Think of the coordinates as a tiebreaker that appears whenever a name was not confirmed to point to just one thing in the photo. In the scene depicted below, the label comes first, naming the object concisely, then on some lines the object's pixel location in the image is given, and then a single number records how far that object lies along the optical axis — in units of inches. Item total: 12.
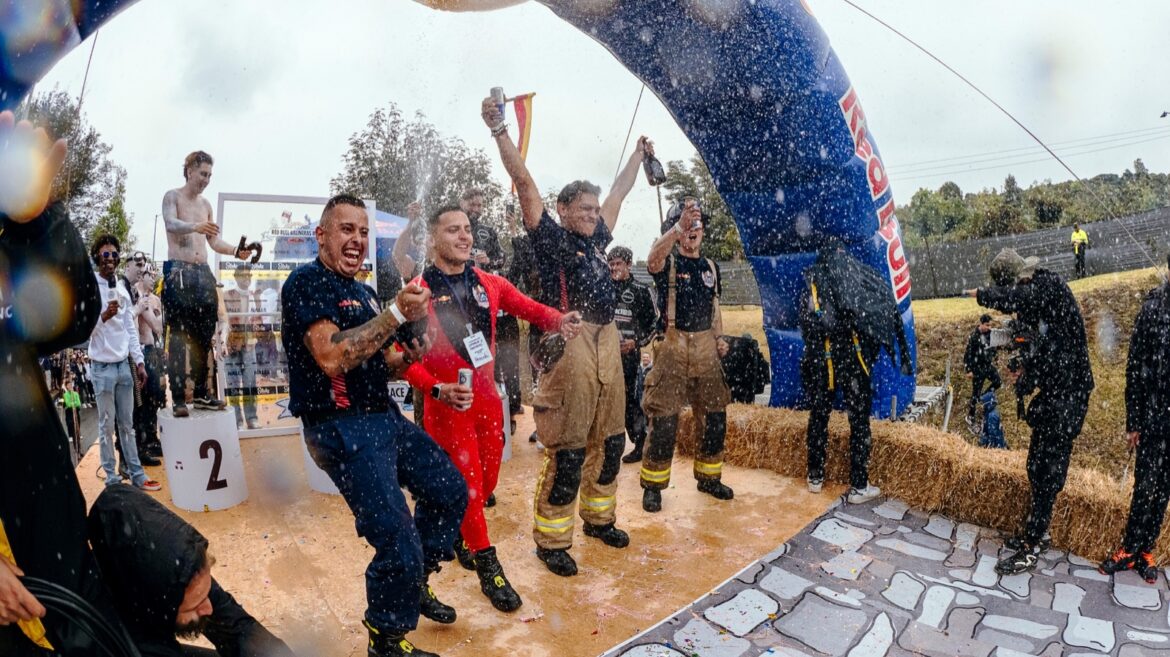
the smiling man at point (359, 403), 96.6
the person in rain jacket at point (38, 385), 59.3
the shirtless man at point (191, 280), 193.3
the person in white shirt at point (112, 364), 185.3
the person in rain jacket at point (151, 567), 61.2
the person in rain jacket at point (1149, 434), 154.1
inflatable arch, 199.2
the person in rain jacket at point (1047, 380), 159.5
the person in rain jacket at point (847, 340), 192.5
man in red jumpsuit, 130.3
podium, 179.9
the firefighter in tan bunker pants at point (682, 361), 188.1
